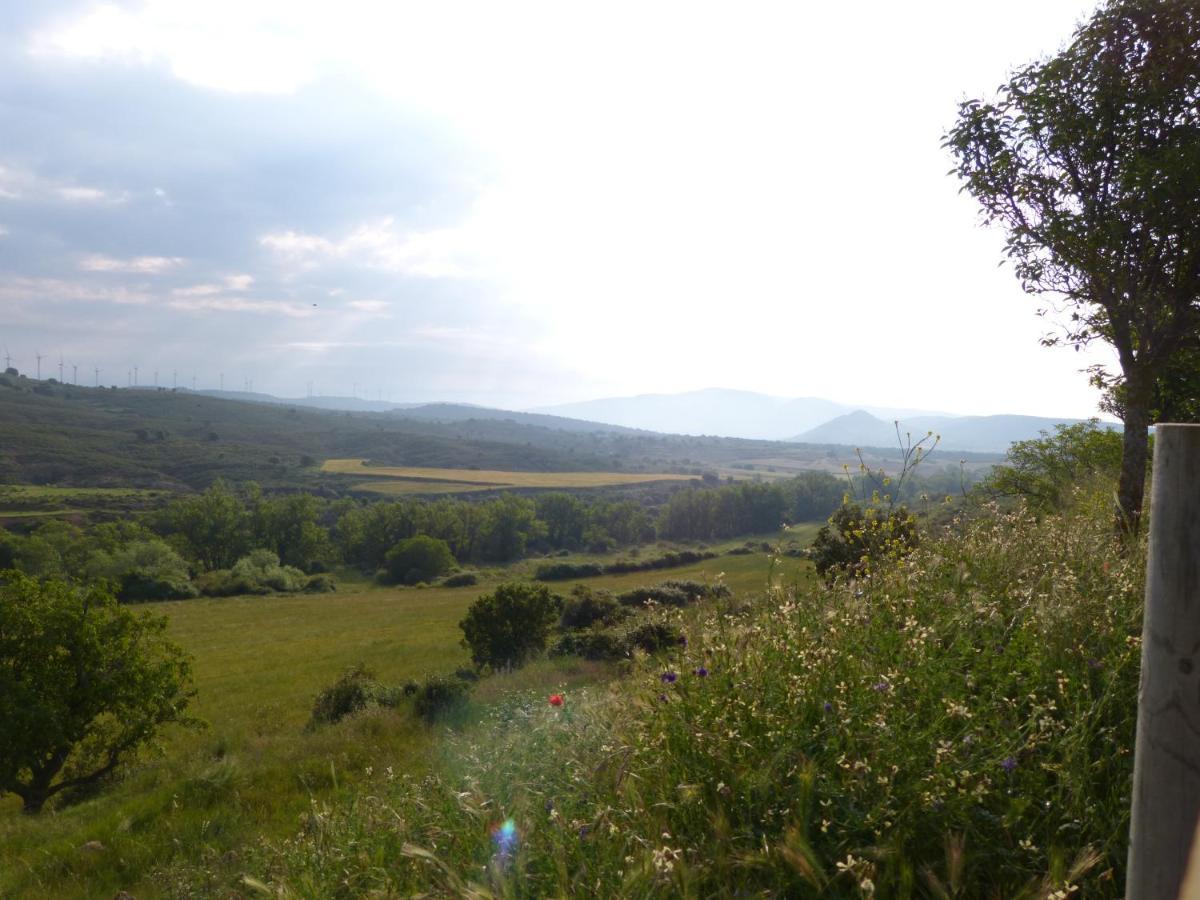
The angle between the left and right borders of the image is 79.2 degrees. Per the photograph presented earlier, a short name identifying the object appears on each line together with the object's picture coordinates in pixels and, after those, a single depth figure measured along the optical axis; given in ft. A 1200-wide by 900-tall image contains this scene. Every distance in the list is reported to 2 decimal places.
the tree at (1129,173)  24.64
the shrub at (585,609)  78.33
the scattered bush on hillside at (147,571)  202.39
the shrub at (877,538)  21.35
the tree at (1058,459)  58.29
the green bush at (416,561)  256.93
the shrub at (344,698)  52.15
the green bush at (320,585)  233.14
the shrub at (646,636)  20.34
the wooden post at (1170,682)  6.09
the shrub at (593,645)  43.16
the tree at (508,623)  67.56
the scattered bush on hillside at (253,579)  215.51
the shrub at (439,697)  41.01
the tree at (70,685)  41.19
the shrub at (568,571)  212.02
